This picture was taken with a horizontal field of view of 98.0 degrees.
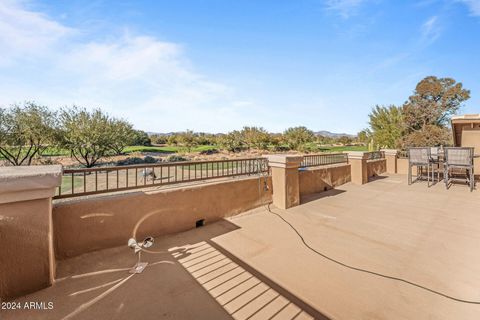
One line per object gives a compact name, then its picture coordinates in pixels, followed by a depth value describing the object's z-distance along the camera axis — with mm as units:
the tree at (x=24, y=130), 14977
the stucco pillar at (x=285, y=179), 4867
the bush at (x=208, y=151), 30048
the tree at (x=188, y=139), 31734
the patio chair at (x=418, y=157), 7280
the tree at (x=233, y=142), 30508
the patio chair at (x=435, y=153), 7305
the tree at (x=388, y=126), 18975
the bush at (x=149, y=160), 19791
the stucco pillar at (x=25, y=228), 1962
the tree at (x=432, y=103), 18500
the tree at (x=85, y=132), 16297
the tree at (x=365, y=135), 23906
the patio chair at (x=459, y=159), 6352
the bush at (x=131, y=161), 19258
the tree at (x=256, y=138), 29969
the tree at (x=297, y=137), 29953
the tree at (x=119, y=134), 17812
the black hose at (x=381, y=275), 2023
